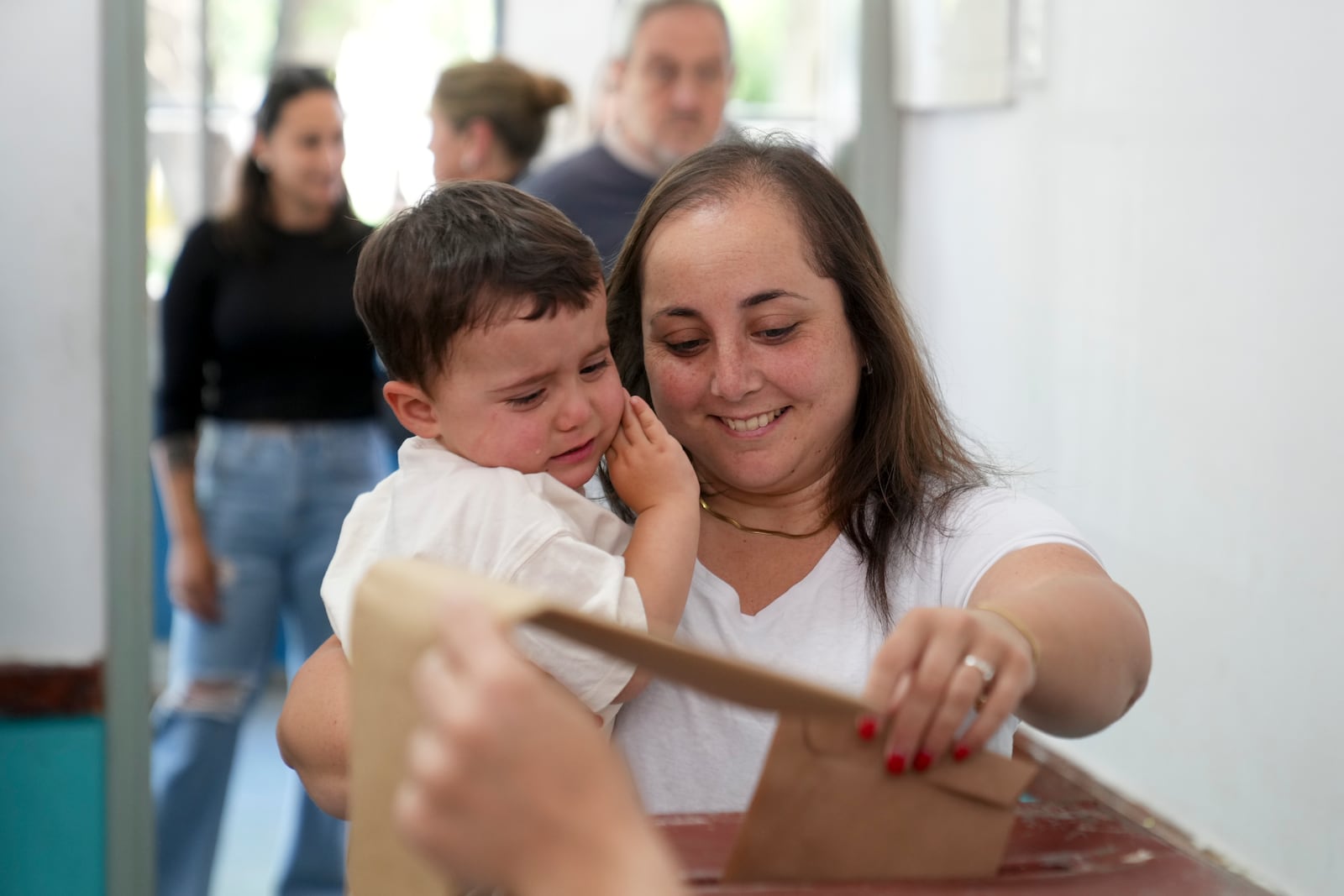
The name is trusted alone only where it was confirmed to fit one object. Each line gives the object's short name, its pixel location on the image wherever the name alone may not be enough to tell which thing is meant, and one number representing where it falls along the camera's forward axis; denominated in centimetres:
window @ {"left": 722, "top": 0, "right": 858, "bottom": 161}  322
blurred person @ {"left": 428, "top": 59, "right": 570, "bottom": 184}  304
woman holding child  126
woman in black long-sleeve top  290
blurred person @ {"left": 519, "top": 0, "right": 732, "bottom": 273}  283
